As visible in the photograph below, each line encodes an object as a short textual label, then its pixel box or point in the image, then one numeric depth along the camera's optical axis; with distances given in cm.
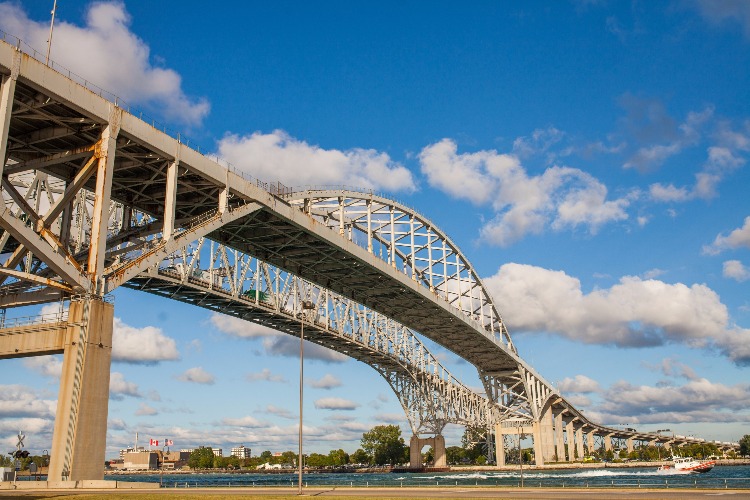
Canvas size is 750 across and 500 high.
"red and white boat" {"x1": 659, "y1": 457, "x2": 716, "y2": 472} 10706
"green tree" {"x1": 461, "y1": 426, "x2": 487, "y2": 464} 18735
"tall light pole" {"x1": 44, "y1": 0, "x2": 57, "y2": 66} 2882
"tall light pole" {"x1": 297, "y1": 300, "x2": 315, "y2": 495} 3461
